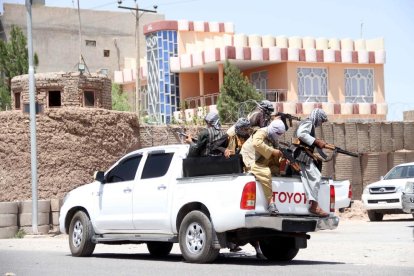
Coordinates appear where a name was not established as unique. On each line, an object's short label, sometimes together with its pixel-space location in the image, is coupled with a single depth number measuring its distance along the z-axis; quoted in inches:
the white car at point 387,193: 1111.6
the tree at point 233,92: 1948.8
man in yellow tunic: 552.1
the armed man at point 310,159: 584.4
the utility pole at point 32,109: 1010.8
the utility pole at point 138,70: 2255.2
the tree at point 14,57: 2059.5
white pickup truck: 551.8
